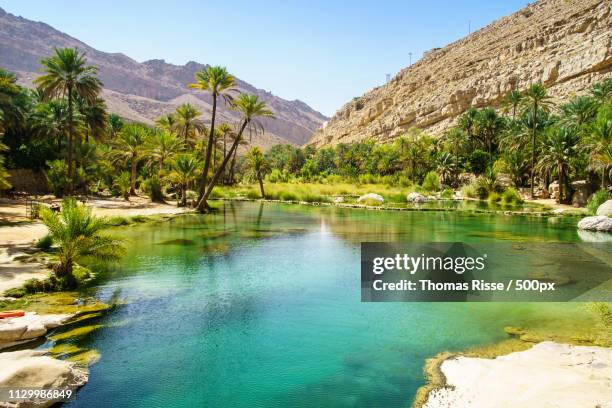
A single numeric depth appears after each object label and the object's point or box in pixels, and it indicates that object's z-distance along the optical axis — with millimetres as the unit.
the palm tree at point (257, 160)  58281
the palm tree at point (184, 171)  40219
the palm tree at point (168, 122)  60703
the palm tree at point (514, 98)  70338
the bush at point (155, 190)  42156
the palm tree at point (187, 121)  55938
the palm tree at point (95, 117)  50281
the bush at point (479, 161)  71875
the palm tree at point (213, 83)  37500
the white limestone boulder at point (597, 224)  26984
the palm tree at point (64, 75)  36656
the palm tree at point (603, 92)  56062
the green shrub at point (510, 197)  47344
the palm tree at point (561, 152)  45125
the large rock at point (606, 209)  30162
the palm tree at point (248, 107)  41375
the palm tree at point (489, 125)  73938
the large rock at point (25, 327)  8719
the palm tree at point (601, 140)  36094
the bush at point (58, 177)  37969
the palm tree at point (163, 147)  46281
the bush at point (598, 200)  33931
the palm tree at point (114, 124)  64844
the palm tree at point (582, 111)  52625
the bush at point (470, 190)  56834
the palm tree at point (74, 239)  12773
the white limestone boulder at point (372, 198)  47944
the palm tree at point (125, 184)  42244
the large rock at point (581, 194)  44312
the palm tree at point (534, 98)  51562
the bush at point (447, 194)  58562
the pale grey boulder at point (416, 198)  53862
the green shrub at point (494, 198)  51000
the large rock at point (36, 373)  6492
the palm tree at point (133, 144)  45312
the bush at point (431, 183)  65250
